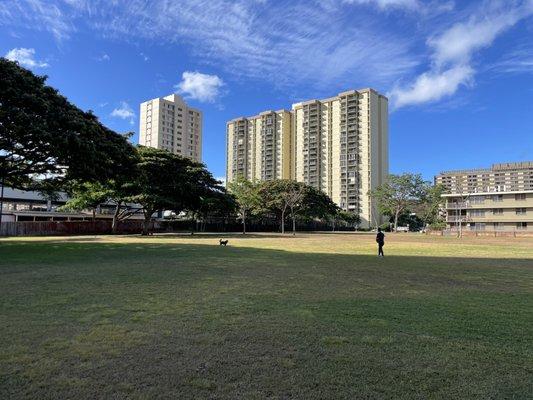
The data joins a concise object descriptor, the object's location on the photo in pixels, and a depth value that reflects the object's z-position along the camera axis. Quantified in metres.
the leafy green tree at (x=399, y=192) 81.25
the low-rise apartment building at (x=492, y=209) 65.31
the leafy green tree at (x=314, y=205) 72.56
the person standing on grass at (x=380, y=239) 18.33
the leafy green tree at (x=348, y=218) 96.91
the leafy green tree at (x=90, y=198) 40.44
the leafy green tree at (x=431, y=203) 78.19
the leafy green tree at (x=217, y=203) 45.24
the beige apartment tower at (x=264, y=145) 123.81
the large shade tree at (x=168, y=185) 38.72
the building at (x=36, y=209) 53.91
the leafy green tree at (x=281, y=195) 65.88
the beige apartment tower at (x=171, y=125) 115.00
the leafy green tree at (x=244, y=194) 59.00
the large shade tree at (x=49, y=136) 16.88
